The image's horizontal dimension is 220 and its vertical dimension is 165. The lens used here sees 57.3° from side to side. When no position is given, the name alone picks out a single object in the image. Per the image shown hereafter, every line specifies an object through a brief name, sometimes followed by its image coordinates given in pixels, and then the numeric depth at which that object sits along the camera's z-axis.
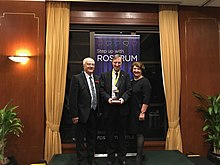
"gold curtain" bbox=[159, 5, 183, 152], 3.92
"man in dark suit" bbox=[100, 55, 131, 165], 3.00
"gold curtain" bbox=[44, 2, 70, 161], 3.71
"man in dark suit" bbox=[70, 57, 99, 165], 2.88
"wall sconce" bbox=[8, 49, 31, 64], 3.65
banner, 4.01
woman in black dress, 3.03
